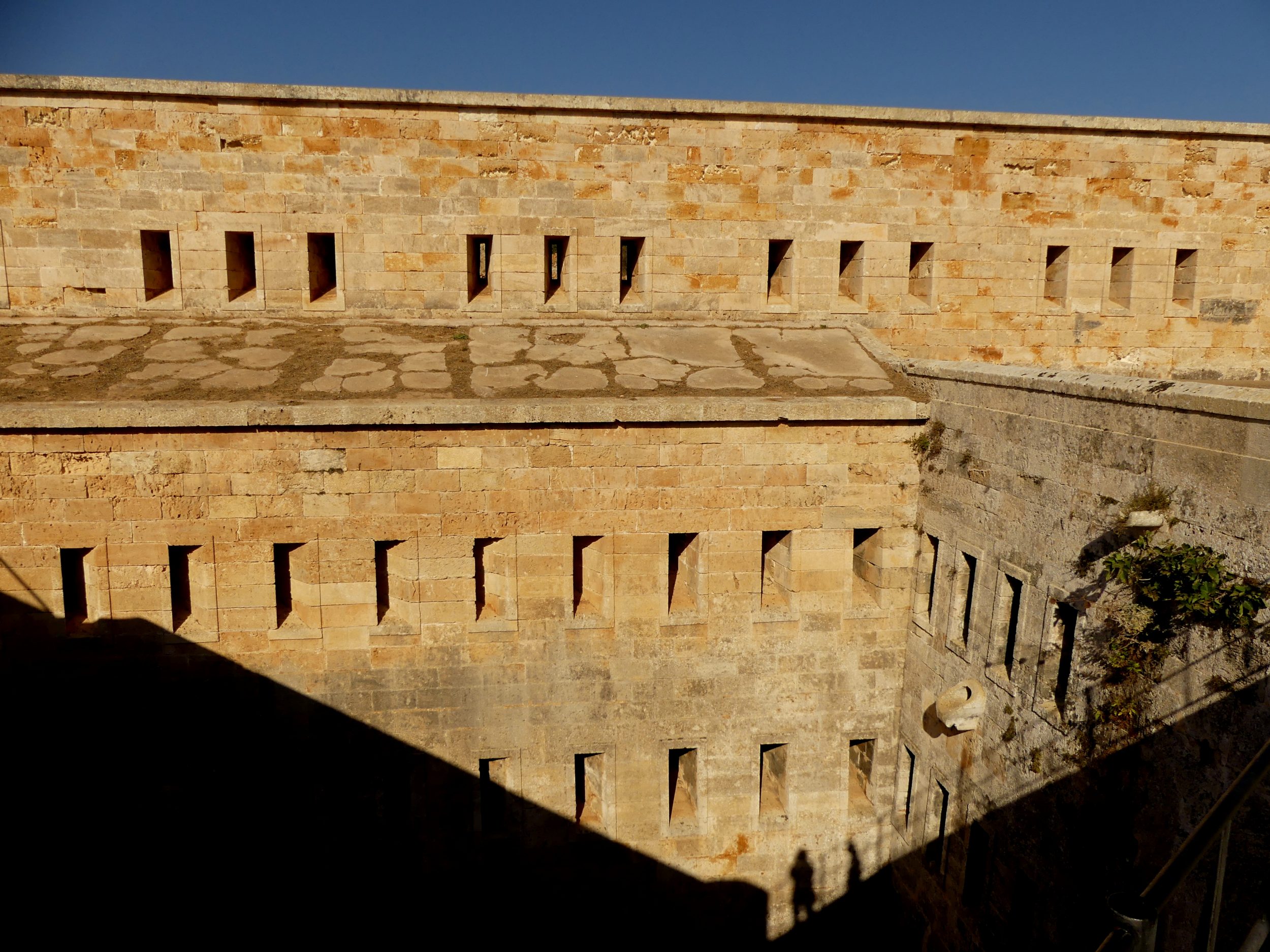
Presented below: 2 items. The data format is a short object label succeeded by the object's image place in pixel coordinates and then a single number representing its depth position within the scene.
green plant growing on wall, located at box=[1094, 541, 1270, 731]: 4.73
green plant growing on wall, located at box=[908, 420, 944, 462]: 7.65
